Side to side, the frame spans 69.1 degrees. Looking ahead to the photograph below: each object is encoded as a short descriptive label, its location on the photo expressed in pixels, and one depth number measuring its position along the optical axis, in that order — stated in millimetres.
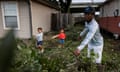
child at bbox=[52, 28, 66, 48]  4597
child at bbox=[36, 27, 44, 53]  4056
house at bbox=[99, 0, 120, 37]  5853
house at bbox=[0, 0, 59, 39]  5477
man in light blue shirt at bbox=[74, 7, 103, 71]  1779
